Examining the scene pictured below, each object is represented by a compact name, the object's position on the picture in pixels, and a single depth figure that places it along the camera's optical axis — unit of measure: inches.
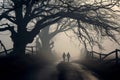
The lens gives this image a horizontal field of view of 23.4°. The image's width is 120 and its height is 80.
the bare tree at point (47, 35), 1863.9
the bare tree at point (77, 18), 1047.6
